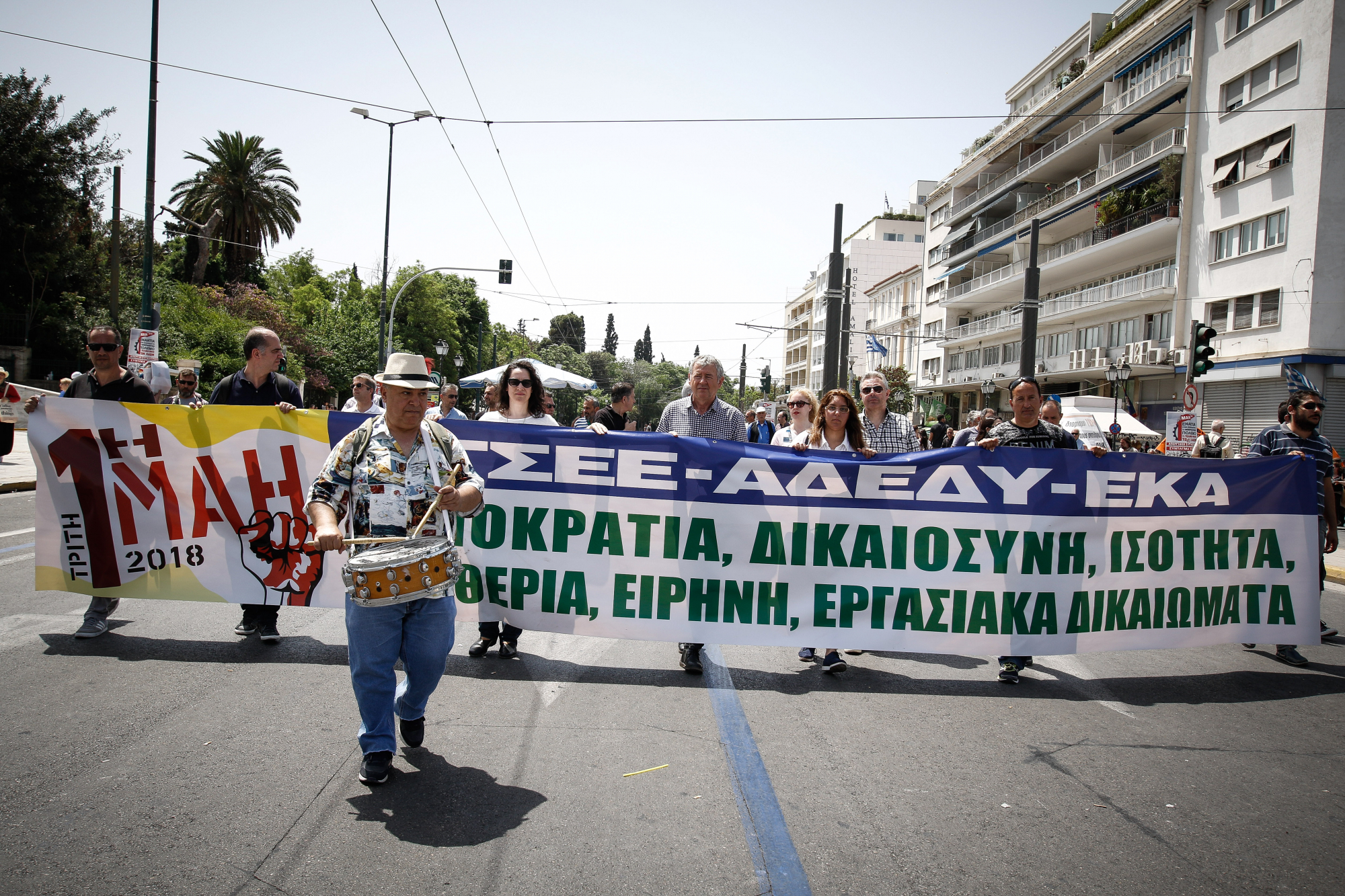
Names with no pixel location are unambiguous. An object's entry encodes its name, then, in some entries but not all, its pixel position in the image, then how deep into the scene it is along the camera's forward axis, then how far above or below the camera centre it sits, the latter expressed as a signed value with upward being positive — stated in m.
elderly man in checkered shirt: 5.87 +0.11
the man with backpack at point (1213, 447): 15.54 +0.14
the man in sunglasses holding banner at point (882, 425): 6.30 +0.09
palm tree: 42.19 +10.95
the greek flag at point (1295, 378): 13.06 +1.27
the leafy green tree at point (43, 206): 26.70 +6.41
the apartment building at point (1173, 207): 25.16 +9.41
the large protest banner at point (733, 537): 5.42 -0.73
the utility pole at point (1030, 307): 23.61 +3.99
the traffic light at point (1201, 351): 17.28 +2.19
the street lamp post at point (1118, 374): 27.38 +2.51
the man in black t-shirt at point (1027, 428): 5.86 +0.12
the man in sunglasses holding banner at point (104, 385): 5.52 +0.09
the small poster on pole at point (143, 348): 16.47 +1.05
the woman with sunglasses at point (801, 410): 7.48 +0.22
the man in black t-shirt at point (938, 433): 21.75 +0.20
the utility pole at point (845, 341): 31.34 +3.68
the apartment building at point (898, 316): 59.66 +9.43
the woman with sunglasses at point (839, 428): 5.85 +0.05
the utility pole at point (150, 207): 15.39 +3.77
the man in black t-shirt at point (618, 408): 6.98 +0.15
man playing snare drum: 3.48 -0.42
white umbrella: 19.55 +1.00
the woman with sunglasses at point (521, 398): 5.90 +0.15
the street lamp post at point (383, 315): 31.22 +3.73
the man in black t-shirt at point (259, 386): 5.67 +0.14
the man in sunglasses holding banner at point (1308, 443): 6.23 +0.12
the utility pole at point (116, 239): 24.45 +4.72
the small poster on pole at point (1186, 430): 18.41 +0.50
